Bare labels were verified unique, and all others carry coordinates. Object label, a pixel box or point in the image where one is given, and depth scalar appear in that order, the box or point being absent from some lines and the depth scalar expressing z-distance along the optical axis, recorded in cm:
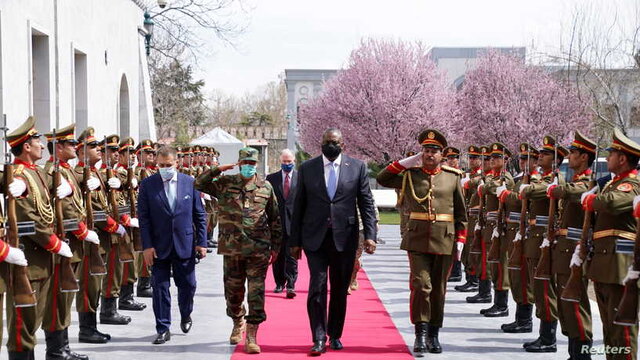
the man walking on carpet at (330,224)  825
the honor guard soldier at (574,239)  743
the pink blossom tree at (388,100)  3744
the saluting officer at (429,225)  834
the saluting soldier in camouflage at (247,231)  838
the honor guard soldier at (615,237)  653
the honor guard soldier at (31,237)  669
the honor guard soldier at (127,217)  1034
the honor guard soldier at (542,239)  845
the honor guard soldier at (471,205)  1260
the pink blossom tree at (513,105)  3734
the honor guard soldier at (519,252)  907
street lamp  2518
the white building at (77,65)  1462
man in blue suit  885
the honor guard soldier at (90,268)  867
